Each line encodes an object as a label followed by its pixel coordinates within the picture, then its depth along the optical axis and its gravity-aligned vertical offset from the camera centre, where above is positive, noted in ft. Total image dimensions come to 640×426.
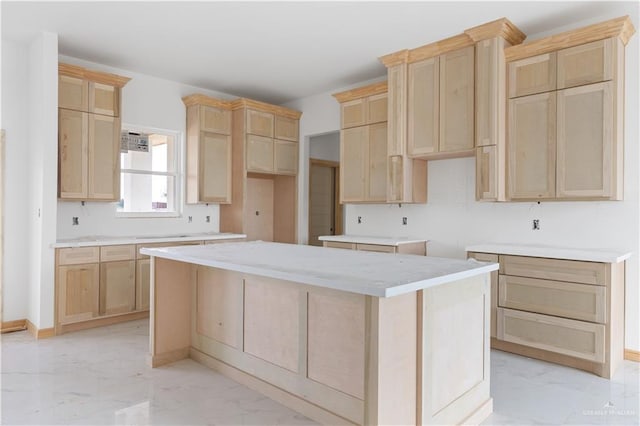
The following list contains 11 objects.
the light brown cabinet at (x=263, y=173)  18.70 +1.78
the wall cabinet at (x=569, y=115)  10.71 +2.69
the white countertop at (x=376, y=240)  14.82 -1.08
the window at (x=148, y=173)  16.78 +1.49
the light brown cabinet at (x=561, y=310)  9.91 -2.49
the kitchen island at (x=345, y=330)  6.11 -2.18
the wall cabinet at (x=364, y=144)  16.26 +2.70
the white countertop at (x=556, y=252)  10.06 -1.04
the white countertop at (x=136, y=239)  13.32 -1.08
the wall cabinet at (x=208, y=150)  17.85 +2.63
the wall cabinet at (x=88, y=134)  13.85 +2.58
